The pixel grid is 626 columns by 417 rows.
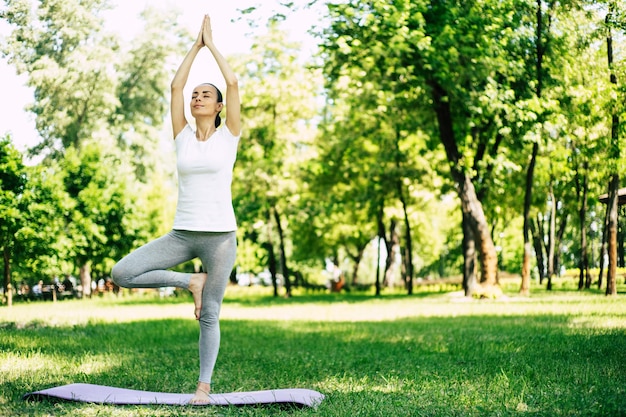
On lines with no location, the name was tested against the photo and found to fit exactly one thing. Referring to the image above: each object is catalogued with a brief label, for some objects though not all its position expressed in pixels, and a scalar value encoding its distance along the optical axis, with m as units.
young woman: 4.98
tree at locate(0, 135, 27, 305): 12.85
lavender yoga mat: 4.97
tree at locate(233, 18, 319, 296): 26.95
